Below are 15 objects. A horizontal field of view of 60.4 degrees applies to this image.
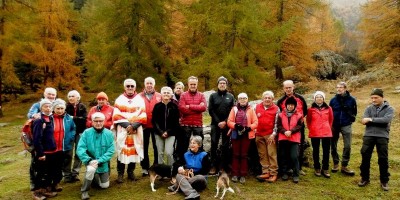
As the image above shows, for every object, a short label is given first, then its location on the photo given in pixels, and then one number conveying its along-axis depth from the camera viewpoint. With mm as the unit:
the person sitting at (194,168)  7238
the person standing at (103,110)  7844
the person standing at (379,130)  7405
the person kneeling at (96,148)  7078
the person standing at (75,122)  7900
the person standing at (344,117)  8367
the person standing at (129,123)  7707
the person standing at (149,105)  8055
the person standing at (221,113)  8172
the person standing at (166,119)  7785
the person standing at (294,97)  8023
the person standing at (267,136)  8062
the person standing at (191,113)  8078
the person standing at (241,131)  7809
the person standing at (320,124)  8164
